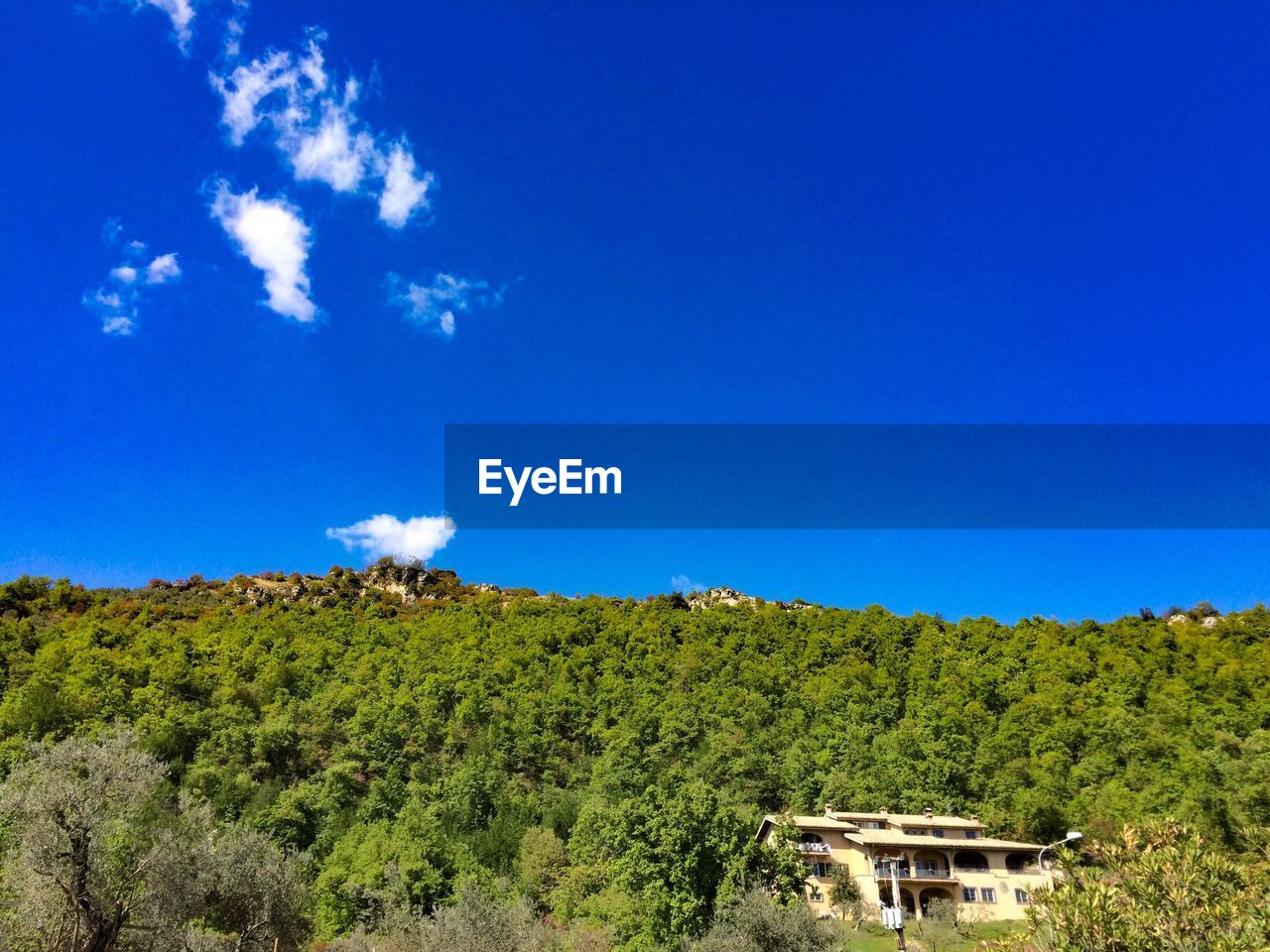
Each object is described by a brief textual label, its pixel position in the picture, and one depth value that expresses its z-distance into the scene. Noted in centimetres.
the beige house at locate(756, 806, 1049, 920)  5772
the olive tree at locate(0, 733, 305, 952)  2789
